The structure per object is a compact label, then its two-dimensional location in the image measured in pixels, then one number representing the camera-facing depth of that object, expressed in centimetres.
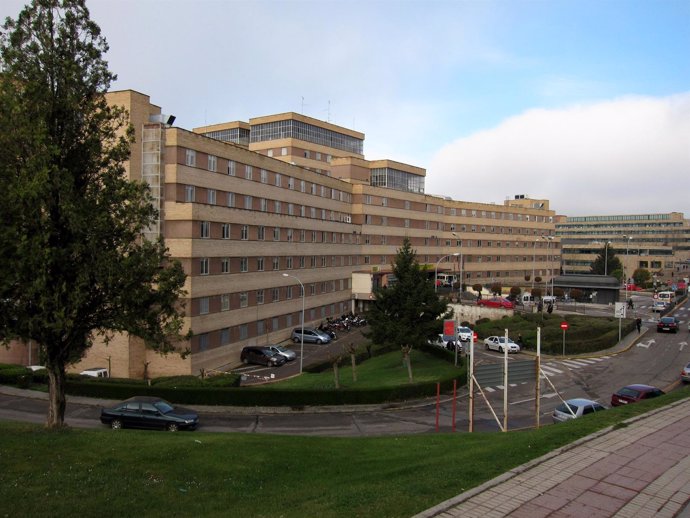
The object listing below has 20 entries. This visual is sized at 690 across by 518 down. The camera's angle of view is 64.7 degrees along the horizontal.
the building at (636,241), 13925
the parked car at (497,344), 4744
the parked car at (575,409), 2345
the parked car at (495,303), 6462
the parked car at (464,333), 4980
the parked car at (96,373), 3506
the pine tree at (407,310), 3597
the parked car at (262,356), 4456
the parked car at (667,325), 5717
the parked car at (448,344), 4688
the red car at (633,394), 2613
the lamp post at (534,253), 10785
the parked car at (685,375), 3481
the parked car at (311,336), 5331
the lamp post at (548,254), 10942
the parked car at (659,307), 7625
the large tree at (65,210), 1534
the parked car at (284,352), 4572
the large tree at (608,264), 11262
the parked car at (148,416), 2334
